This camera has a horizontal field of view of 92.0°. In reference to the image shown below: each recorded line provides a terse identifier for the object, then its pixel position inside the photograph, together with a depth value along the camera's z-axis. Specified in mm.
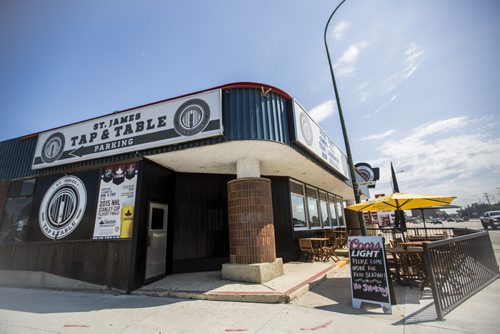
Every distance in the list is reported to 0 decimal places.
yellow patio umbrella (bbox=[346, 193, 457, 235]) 6781
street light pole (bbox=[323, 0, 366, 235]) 7043
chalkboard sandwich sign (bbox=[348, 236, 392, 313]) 4723
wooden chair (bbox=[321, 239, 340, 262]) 9734
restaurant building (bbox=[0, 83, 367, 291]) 7035
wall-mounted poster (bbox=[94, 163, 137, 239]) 7203
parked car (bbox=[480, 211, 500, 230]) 24047
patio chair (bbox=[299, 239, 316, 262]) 9844
